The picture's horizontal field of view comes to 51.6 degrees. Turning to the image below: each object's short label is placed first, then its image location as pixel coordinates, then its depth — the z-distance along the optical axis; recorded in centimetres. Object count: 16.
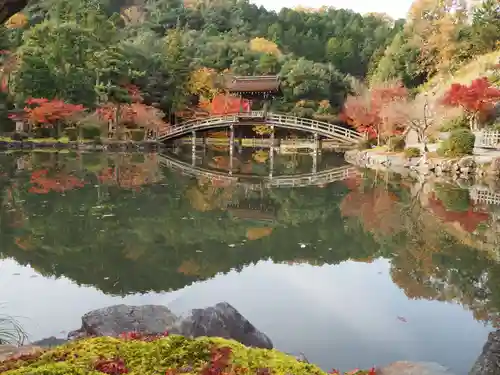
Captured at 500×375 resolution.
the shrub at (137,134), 3378
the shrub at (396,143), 2630
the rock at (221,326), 431
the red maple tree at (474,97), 2219
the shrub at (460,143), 2066
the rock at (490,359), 343
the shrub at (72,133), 3216
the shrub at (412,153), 2305
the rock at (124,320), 465
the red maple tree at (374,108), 2878
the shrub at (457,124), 2387
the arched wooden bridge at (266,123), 3206
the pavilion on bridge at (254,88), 3606
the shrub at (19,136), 3072
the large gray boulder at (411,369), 377
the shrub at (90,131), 3191
